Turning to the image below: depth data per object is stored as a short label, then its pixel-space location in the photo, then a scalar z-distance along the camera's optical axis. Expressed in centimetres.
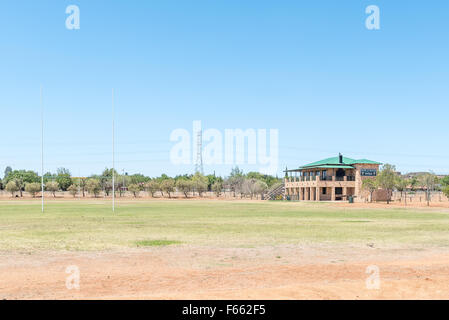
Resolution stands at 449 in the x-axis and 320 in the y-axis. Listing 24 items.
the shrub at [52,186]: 12556
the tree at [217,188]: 13212
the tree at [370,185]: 9109
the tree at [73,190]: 12662
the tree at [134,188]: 12838
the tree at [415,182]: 16265
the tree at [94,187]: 12325
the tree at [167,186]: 12700
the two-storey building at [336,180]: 10381
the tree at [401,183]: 9279
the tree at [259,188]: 14138
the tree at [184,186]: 12950
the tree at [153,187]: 12631
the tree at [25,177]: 17492
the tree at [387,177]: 8812
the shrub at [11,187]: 12325
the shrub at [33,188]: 12103
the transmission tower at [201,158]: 15332
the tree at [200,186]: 13175
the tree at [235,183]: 15610
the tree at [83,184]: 13279
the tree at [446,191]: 6925
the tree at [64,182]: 16512
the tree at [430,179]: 11315
